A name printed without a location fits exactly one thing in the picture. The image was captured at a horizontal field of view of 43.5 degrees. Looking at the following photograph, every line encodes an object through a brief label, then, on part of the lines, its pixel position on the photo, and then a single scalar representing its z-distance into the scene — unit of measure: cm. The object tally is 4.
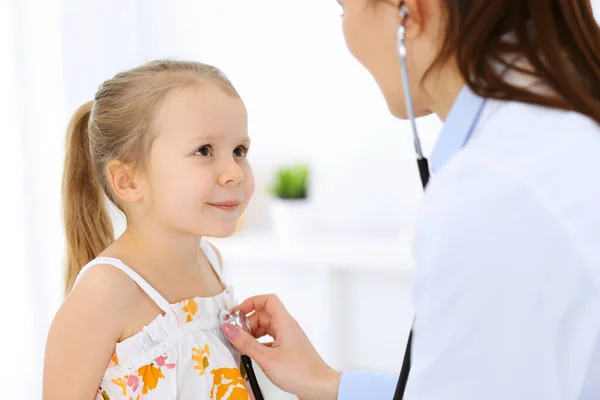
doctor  74
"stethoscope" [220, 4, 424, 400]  96
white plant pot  300
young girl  121
